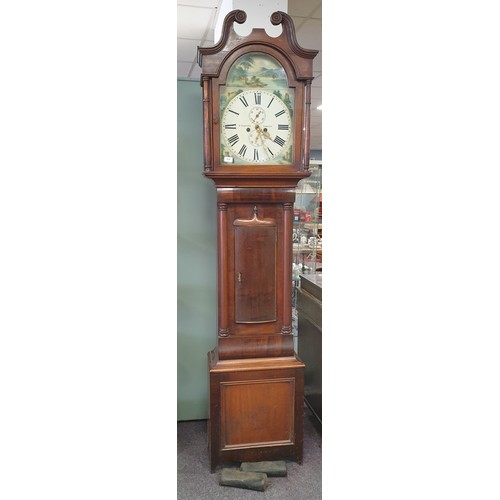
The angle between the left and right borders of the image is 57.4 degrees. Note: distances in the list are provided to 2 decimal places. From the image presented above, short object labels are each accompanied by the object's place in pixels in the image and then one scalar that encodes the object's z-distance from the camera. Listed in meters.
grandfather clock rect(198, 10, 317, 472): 1.82
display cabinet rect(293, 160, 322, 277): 3.92
